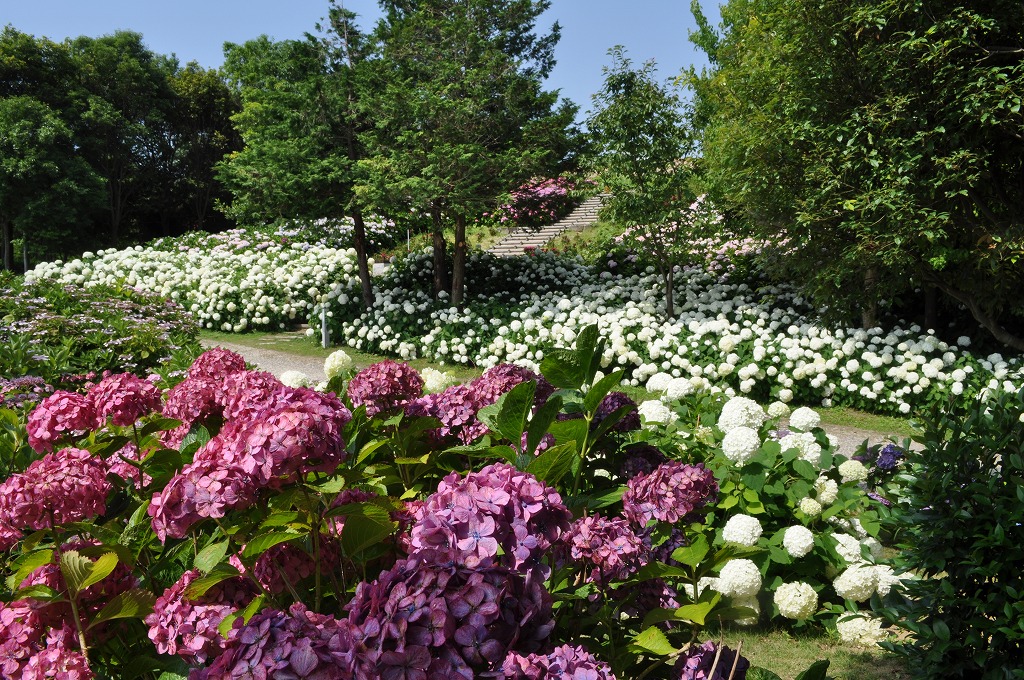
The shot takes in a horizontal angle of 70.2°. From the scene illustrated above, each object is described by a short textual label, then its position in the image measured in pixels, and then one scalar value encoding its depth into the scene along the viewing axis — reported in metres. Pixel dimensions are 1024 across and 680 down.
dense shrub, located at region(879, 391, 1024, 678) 2.41
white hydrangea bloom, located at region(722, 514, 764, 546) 3.24
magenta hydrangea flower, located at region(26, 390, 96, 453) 2.06
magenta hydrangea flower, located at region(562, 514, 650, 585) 1.38
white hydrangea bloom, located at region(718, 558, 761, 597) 3.04
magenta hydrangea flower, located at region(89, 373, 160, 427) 2.05
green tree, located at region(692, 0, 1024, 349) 7.33
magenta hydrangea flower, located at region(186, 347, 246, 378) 2.16
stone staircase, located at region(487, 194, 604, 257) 18.89
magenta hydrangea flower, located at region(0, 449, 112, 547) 1.54
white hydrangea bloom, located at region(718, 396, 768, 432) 3.56
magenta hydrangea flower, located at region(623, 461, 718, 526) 1.56
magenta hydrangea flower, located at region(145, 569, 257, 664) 1.24
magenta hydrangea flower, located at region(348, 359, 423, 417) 2.19
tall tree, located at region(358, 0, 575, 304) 11.02
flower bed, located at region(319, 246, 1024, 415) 8.19
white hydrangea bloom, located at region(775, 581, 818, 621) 3.33
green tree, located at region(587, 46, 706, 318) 10.54
